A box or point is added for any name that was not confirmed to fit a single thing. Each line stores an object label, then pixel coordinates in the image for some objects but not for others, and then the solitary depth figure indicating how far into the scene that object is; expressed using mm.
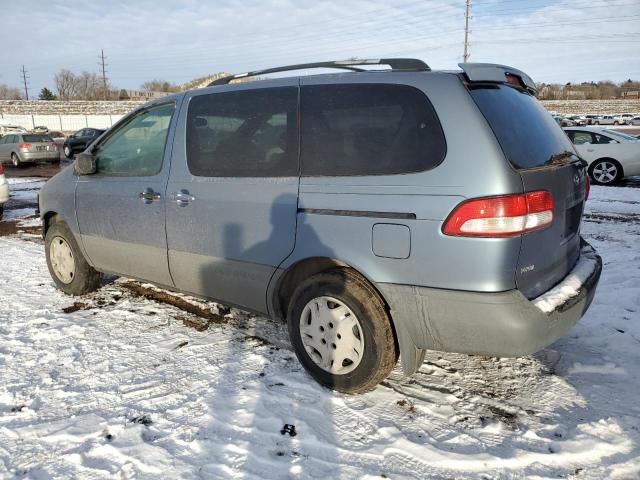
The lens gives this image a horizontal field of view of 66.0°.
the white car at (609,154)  11719
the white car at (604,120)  46784
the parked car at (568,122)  40881
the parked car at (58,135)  42241
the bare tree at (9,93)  97012
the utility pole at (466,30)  49688
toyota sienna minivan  2520
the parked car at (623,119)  46406
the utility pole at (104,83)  79150
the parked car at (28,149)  20438
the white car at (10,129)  32356
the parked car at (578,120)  43350
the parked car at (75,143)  26484
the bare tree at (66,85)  94812
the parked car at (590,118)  45391
